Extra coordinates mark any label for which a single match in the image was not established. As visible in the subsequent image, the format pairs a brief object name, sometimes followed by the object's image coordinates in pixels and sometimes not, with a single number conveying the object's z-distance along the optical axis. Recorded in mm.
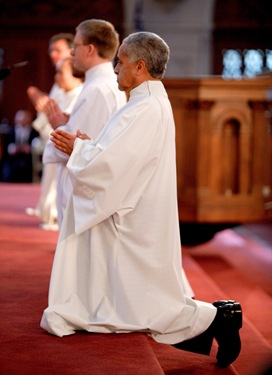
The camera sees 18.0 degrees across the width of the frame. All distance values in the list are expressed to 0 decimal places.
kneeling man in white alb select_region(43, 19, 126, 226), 5312
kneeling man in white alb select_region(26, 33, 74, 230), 8031
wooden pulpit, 7332
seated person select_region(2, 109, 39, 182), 13953
